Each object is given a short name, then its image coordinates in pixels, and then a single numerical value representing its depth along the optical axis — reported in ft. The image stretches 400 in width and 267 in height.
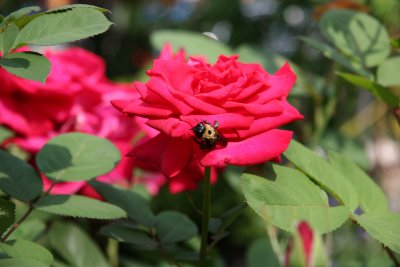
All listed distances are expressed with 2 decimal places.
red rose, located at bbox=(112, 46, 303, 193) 1.97
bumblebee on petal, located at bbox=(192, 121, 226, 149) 1.94
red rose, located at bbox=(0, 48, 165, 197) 2.62
